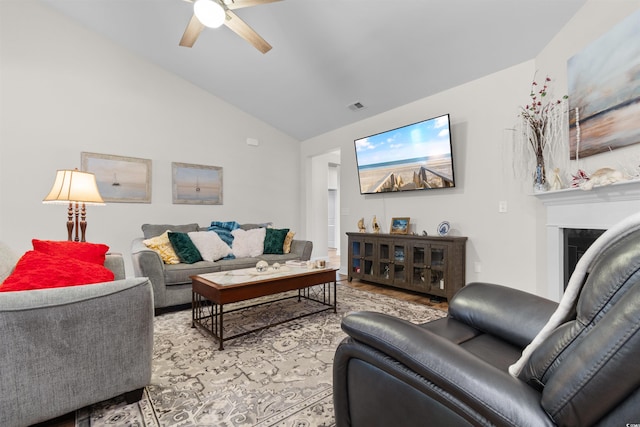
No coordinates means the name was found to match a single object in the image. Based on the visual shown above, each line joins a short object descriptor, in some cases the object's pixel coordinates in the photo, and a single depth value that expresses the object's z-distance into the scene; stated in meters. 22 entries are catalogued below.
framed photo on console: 3.85
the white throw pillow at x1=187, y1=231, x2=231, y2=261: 3.46
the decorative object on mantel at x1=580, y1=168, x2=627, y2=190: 1.87
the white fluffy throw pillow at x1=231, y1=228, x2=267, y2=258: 3.88
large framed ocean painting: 1.85
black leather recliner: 0.55
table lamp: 2.35
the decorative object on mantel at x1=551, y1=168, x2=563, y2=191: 2.41
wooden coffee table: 2.13
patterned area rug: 1.38
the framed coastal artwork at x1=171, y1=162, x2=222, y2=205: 4.41
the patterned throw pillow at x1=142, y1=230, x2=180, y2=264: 3.14
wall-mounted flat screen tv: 3.40
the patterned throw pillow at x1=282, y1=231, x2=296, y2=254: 4.08
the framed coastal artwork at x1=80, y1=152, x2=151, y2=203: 3.80
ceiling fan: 2.12
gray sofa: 2.80
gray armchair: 1.15
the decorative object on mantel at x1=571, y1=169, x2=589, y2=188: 2.17
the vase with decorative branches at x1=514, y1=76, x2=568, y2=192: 2.54
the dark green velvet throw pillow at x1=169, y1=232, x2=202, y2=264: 3.22
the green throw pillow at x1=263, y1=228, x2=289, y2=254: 4.00
